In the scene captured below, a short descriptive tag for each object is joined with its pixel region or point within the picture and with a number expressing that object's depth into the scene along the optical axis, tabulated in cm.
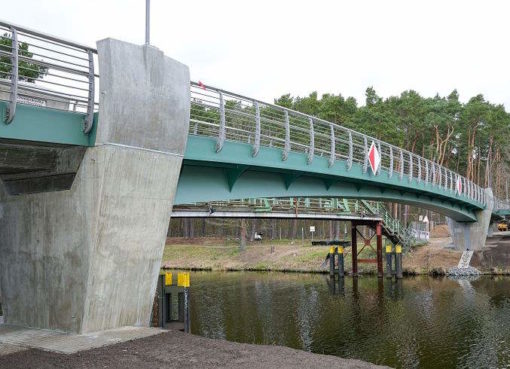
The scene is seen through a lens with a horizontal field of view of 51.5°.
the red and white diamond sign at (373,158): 2194
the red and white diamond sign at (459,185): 3450
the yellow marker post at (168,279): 1414
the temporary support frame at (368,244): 3812
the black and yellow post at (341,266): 3909
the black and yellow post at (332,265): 4000
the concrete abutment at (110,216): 1080
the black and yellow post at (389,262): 3769
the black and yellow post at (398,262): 3691
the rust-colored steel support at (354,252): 3913
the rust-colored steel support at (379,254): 3797
